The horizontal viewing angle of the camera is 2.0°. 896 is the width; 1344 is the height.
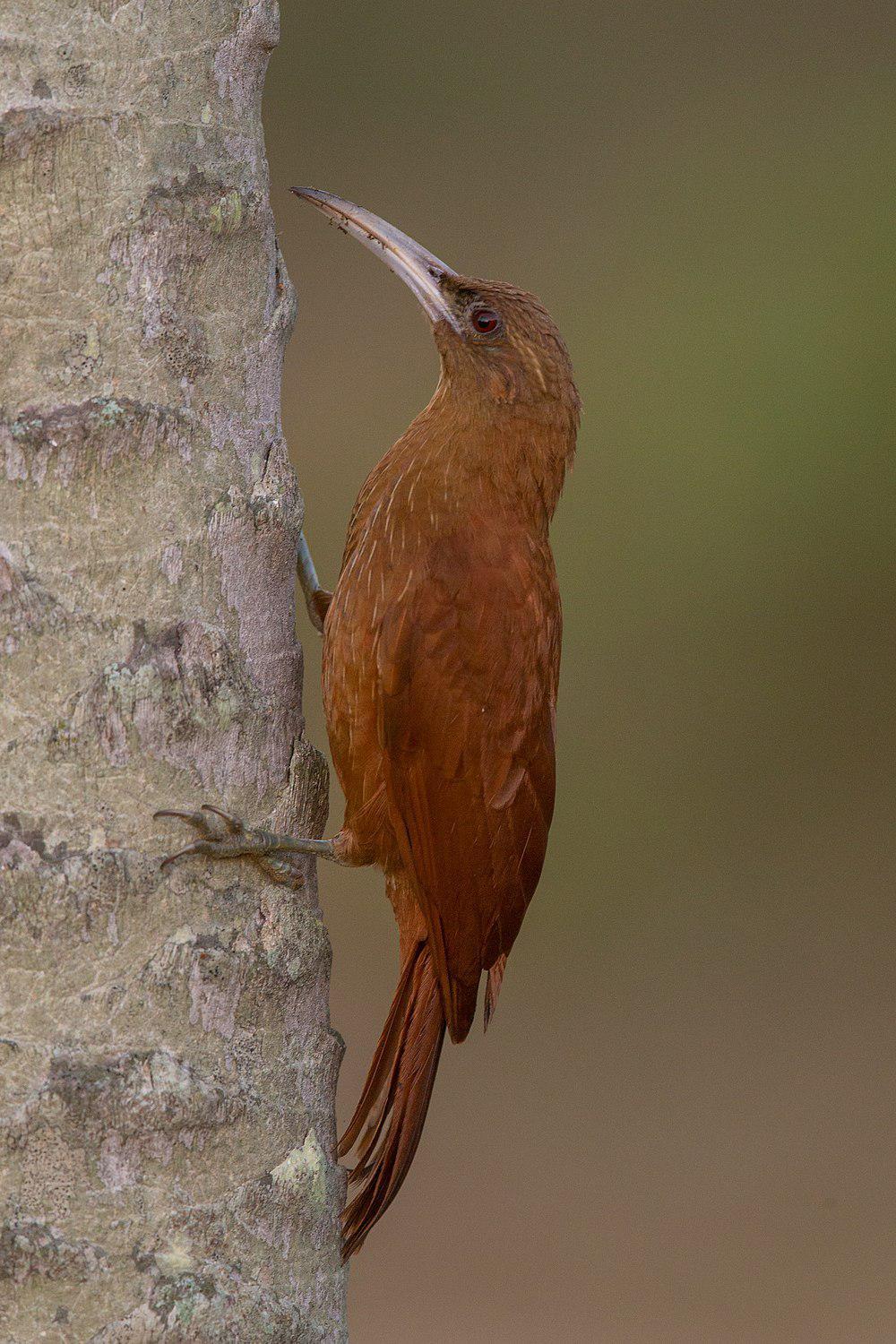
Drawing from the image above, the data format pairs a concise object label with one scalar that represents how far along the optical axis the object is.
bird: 6.74
